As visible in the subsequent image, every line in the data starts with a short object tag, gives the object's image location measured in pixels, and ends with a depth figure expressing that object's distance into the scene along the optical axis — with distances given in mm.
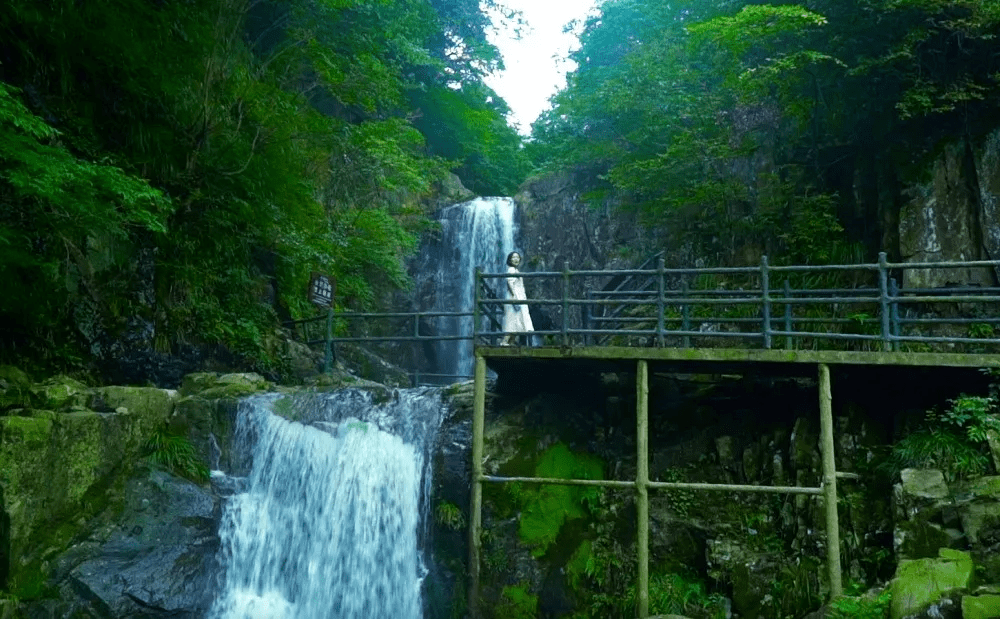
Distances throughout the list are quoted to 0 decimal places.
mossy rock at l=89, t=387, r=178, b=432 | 9867
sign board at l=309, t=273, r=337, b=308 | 14578
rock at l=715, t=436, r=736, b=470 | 10766
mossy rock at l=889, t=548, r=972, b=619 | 7387
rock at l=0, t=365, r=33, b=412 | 8875
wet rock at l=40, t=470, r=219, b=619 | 8734
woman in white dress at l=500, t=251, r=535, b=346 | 11383
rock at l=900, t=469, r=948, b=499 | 8703
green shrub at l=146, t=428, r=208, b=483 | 10266
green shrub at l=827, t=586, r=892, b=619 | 7746
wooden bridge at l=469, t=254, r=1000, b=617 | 8922
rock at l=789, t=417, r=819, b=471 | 10250
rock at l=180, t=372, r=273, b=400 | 11523
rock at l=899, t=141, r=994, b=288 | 11938
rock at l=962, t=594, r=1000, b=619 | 6809
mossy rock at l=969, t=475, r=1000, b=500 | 8242
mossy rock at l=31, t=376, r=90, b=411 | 9336
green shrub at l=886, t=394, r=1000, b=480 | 8734
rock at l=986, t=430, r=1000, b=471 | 8627
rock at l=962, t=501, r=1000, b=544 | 8000
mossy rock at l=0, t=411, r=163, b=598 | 8328
